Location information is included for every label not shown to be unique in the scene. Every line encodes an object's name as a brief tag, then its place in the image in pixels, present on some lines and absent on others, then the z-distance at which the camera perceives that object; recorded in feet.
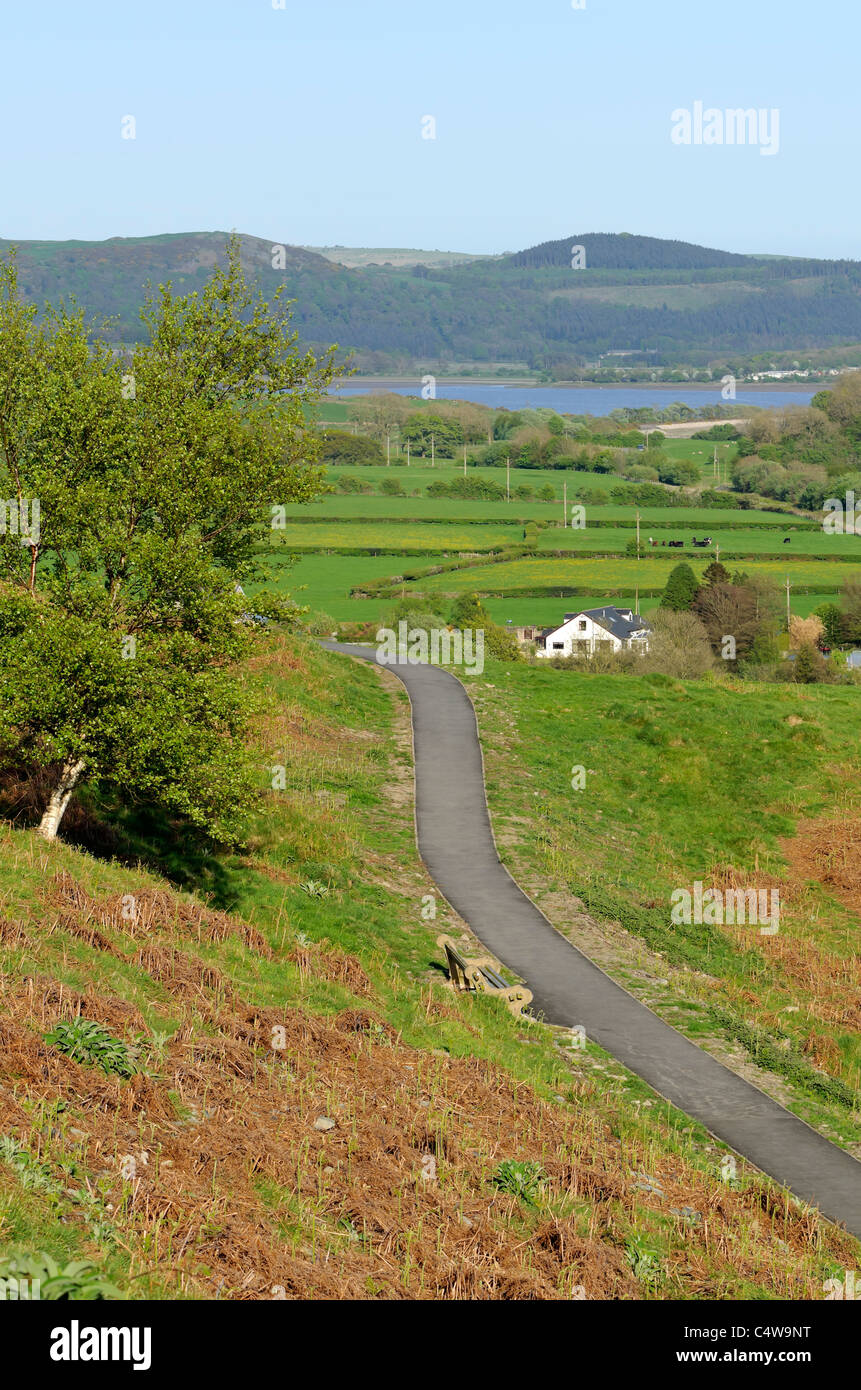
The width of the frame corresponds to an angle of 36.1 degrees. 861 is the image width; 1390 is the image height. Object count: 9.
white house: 333.62
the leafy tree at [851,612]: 359.81
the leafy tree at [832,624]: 363.15
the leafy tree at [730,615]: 336.08
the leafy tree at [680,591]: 369.50
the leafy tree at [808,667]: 282.56
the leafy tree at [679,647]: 268.21
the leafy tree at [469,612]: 288.30
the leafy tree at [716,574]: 369.91
